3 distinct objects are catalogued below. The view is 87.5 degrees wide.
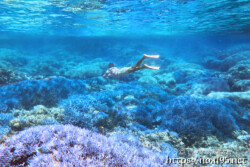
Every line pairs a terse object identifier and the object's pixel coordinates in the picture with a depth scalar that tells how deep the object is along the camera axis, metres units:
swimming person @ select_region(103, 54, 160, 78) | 6.00
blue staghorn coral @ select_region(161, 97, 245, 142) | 4.63
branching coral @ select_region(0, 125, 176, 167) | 2.37
